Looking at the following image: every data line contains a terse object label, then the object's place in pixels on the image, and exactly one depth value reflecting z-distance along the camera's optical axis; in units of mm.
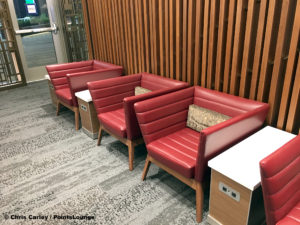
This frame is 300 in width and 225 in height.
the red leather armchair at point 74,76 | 3260
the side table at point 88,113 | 2980
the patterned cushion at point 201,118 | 2107
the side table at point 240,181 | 1465
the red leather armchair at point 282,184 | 1163
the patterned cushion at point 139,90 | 2859
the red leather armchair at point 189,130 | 1712
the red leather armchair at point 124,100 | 2354
